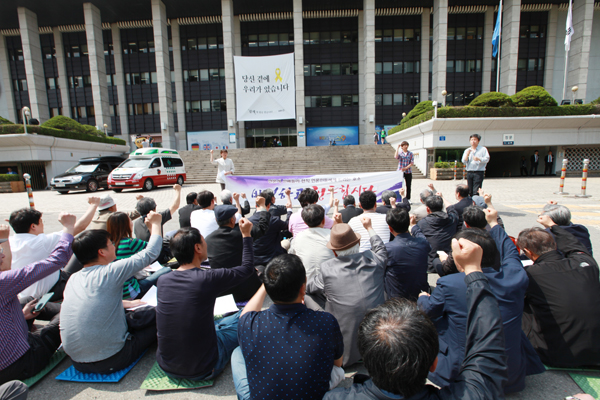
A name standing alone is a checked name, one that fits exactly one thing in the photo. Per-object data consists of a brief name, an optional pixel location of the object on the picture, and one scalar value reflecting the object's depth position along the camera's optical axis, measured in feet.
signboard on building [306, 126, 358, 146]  119.44
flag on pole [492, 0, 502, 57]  75.98
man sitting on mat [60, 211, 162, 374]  8.02
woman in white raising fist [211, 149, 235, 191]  32.33
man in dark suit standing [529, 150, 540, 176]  68.98
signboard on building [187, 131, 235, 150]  120.16
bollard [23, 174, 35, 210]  27.70
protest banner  30.22
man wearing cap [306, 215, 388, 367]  8.13
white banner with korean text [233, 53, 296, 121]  94.84
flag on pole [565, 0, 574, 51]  74.26
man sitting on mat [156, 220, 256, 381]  7.53
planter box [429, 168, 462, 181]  61.00
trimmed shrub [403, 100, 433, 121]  70.33
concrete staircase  69.77
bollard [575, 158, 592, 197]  35.56
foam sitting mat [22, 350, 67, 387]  8.21
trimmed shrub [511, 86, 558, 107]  63.05
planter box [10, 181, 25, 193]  58.85
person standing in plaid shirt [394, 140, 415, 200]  29.63
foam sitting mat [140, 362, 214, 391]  7.96
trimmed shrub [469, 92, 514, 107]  64.13
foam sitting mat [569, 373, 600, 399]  7.45
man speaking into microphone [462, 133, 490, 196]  24.16
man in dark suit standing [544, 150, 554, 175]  67.41
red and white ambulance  51.88
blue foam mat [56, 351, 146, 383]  8.32
